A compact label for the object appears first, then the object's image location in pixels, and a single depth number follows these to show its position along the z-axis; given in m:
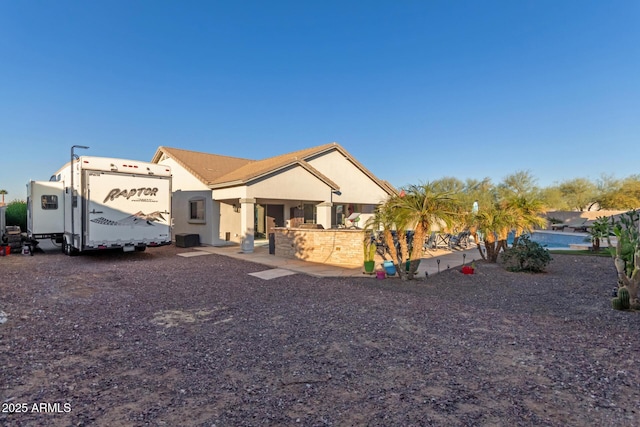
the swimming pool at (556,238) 23.70
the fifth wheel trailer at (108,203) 11.48
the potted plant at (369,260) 10.32
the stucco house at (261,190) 15.85
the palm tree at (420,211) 9.09
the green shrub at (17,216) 20.17
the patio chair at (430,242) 17.22
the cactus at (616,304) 6.54
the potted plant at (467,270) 10.52
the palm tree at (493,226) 12.26
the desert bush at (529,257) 10.79
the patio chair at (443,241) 17.65
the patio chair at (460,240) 17.45
